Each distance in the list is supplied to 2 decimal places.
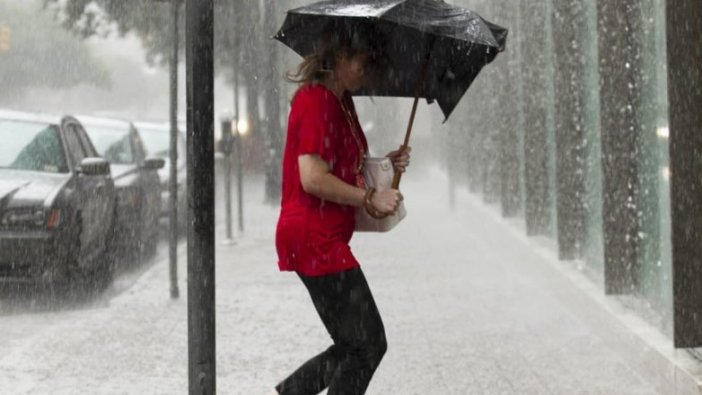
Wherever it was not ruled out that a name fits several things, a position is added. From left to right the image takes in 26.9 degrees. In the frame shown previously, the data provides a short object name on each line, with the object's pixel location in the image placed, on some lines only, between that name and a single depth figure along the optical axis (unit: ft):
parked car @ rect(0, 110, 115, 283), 36.63
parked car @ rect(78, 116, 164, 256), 49.87
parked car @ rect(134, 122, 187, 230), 60.85
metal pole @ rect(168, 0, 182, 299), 36.83
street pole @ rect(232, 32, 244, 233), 60.71
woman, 17.01
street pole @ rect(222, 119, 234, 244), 55.11
